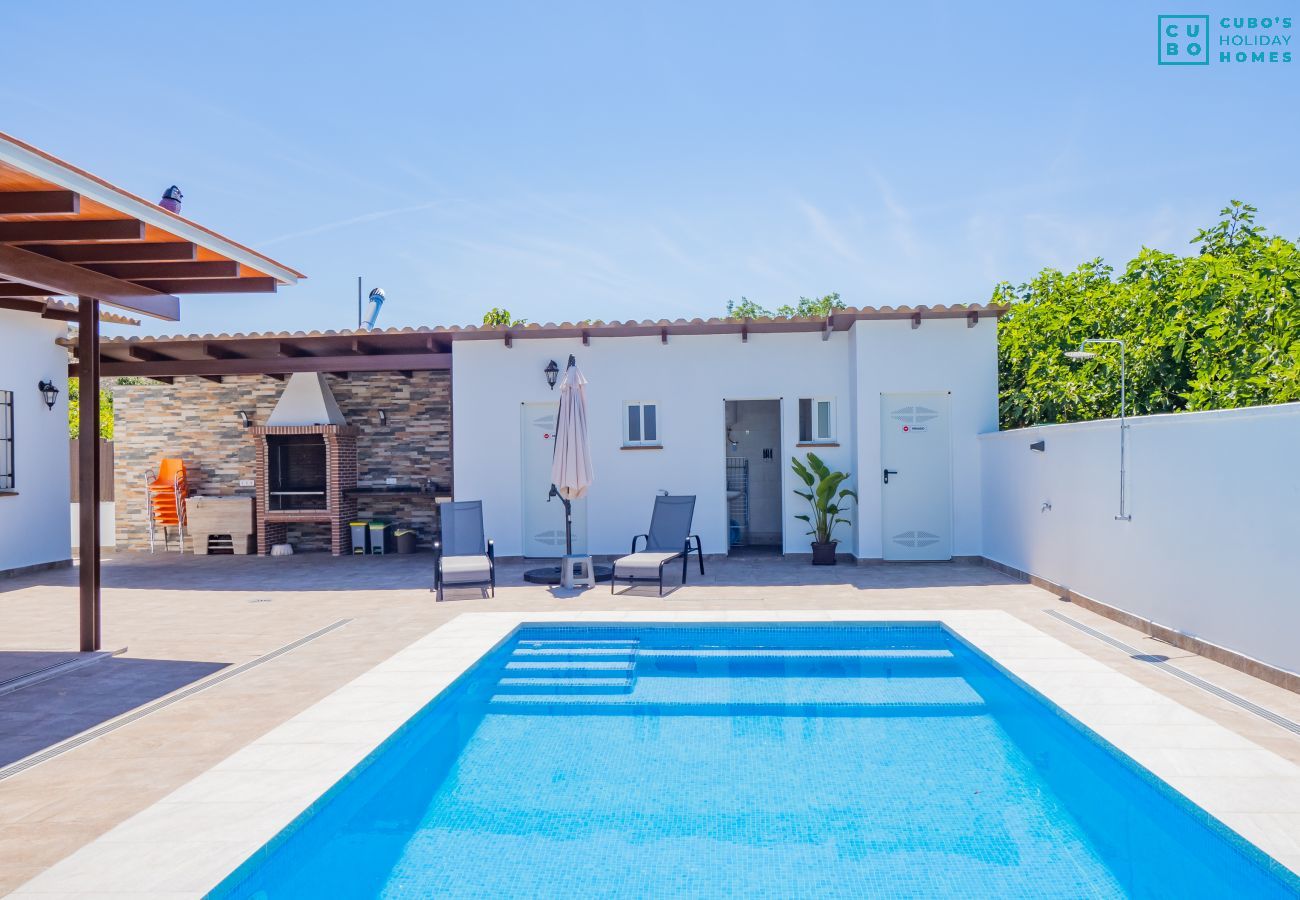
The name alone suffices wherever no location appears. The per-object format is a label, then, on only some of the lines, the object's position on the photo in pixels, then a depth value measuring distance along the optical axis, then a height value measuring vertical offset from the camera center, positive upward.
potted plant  11.54 -0.57
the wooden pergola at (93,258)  4.73 +1.53
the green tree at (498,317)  39.16 +7.02
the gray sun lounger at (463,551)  9.12 -1.10
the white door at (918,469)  11.71 -0.16
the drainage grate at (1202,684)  4.58 -1.49
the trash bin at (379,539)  14.16 -1.31
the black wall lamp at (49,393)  12.68 +1.14
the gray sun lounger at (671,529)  10.49 -0.90
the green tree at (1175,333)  8.51 +1.52
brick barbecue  14.15 -0.54
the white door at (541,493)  12.66 -0.48
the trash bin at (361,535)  14.25 -1.25
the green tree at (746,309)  49.91 +9.55
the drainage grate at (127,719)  4.24 -1.53
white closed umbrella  10.10 +0.17
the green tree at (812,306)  46.41 +8.92
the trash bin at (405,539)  14.20 -1.32
